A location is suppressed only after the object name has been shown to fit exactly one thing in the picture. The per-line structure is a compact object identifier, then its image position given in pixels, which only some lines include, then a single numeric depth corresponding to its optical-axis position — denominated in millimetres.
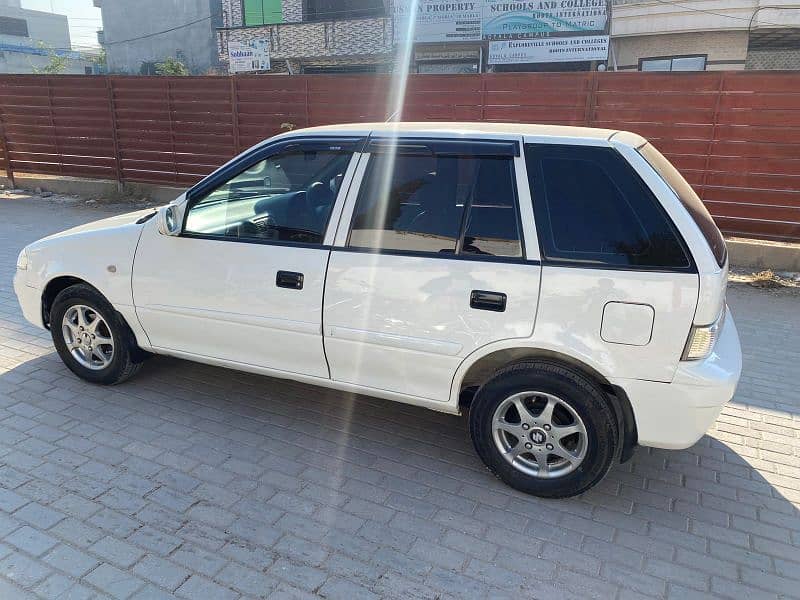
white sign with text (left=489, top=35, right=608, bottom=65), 19594
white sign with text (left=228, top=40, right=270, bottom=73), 24906
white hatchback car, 2859
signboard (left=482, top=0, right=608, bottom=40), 19703
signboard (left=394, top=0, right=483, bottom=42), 21547
